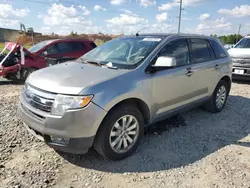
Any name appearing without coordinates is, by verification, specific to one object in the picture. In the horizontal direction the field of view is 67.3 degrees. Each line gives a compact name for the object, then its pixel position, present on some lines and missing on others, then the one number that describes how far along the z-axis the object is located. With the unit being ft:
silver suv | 7.41
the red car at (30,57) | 20.80
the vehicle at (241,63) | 21.91
